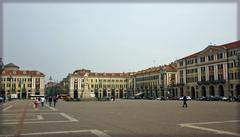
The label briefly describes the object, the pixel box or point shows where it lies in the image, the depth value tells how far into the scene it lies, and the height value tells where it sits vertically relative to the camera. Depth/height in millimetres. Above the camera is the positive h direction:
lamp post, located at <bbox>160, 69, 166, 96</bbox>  130550 -500
